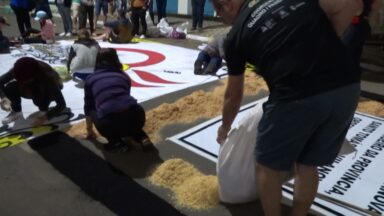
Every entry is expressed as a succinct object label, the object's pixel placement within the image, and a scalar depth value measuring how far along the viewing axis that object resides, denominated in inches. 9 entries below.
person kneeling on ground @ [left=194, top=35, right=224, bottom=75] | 192.5
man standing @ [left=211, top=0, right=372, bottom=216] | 57.1
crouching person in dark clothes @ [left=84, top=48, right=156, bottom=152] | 103.8
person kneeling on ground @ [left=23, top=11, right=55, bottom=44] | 260.5
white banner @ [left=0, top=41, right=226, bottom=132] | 161.5
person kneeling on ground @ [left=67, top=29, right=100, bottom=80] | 174.9
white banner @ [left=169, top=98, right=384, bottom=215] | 86.4
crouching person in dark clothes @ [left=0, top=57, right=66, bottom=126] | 115.6
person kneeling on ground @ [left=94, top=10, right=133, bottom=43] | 270.2
